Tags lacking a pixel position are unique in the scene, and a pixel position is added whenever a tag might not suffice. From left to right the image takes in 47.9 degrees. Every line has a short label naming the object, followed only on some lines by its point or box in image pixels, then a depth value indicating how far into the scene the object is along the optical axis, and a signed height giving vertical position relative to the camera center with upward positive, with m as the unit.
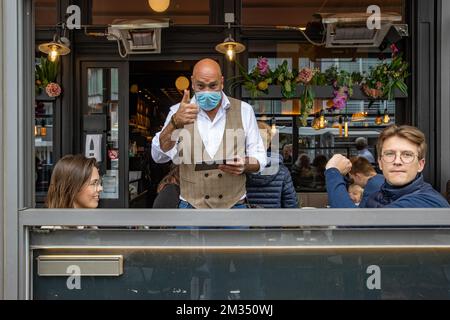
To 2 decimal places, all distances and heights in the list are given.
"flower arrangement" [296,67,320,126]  4.28 +0.61
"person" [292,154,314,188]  4.71 -0.15
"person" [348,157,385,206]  3.12 -0.09
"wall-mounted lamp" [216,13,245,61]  4.10 +0.91
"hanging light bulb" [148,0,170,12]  4.58 +1.38
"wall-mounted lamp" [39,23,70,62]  3.89 +0.87
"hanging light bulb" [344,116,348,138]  4.81 +0.28
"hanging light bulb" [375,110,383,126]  4.52 +0.33
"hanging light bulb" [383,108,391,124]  4.43 +0.34
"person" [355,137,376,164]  4.50 +0.09
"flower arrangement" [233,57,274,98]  4.25 +0.65
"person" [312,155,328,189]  4.78 -0.09
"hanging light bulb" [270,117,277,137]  4.19 +0.25
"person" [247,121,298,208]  2.29 -0.16
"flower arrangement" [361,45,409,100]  4.07 +0.64
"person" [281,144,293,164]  4.70 +0.03
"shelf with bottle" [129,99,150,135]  5.00 +0.39
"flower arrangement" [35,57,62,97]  3.97 +0.62
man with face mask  2.04 +0.05
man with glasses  1.68 -0.08
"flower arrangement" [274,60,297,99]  4.25 +0.65
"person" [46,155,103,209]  1.90 -0.11
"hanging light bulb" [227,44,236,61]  4.17 +0.87
